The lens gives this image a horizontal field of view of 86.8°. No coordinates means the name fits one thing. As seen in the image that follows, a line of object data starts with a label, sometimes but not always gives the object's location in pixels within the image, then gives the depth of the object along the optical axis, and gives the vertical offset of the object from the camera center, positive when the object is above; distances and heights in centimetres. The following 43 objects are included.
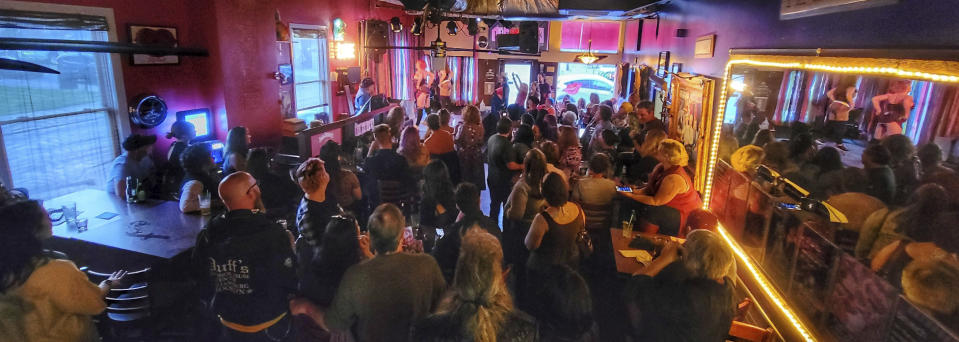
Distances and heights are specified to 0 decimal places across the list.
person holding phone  377 -94
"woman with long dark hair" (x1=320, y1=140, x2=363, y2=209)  405 -94
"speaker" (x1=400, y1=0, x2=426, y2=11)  707 +80
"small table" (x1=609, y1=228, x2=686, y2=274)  332 -127
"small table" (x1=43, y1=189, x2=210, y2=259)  345 -123
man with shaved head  252 -100
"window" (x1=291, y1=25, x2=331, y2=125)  811 -23
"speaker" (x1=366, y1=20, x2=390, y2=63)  944 +50
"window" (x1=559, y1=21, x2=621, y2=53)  1284 +80
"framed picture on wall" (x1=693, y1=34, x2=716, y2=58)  431 +20
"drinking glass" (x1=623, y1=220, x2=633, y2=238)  382 -120
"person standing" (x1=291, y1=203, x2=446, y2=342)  222 -99
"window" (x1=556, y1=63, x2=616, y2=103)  1373 -36
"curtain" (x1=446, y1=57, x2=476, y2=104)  1372 -39
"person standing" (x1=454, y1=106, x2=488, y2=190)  556 -88
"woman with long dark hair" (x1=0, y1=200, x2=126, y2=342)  219 -100
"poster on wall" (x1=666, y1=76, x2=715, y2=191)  421 -42
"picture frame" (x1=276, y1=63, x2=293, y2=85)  696 -18
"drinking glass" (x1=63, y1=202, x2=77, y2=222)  365 -113
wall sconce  869 +17
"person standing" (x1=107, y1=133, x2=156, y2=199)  434 -94
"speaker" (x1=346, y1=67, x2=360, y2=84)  905 -25
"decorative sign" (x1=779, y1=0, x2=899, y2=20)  220 +32
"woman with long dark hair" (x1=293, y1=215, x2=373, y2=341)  255 -101
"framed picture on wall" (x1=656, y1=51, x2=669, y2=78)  645 +5
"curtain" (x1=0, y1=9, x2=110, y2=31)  391 +26
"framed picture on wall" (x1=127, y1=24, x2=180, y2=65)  497 +17
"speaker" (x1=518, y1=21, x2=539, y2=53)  1048 +61
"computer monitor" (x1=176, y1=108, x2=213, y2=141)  559 -71
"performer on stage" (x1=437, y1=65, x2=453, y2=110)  1277 -59
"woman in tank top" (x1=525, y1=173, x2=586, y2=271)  304 -98
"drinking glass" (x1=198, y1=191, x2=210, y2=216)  396 -114
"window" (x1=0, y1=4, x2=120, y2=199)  409 -53
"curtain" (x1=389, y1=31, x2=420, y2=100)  1094 -11
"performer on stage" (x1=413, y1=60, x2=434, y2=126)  1156 -52
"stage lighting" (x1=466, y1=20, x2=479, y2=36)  958 +67
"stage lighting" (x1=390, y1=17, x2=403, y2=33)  978 +71
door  1386 -14
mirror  174 -51
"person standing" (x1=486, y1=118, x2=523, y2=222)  506 -96
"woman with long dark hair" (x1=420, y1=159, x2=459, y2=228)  374 -94
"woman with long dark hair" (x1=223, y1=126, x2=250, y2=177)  440 -81
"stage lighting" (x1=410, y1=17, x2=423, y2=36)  870 +61
